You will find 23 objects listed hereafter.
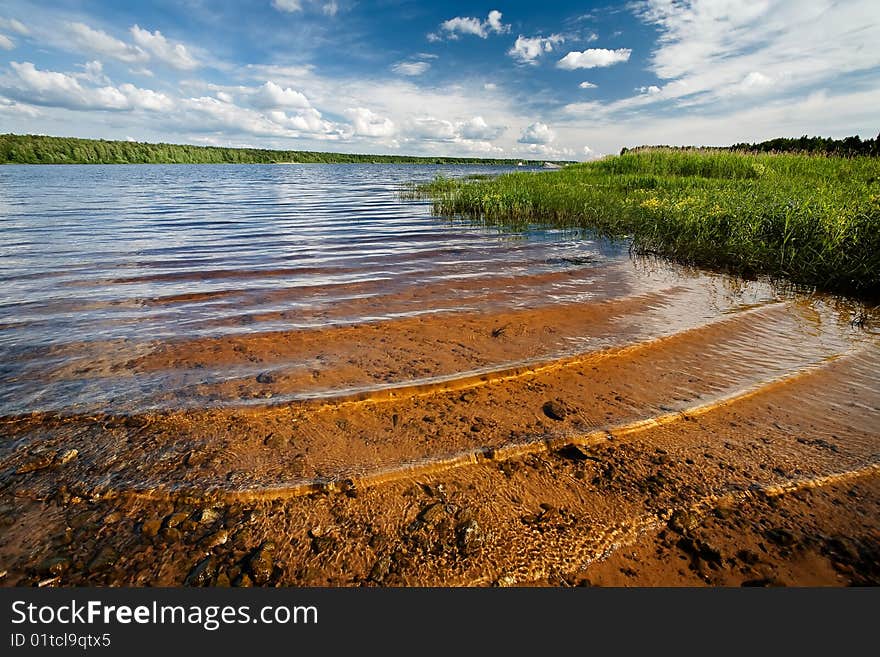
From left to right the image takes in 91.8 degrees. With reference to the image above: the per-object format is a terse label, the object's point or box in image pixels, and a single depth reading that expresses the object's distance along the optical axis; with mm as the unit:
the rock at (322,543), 1988
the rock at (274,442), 2775
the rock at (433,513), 2172
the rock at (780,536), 2049
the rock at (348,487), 2367
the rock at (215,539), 2000
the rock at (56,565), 1859
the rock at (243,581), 1831
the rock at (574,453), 2678
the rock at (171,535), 2035
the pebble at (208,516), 2148
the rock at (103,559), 1894
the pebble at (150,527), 2078
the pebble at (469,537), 1994
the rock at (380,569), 1860
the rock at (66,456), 2567
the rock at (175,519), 2133
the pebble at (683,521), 2125
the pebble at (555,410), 3143
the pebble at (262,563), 1858
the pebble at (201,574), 1854
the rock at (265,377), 3646
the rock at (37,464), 2490
